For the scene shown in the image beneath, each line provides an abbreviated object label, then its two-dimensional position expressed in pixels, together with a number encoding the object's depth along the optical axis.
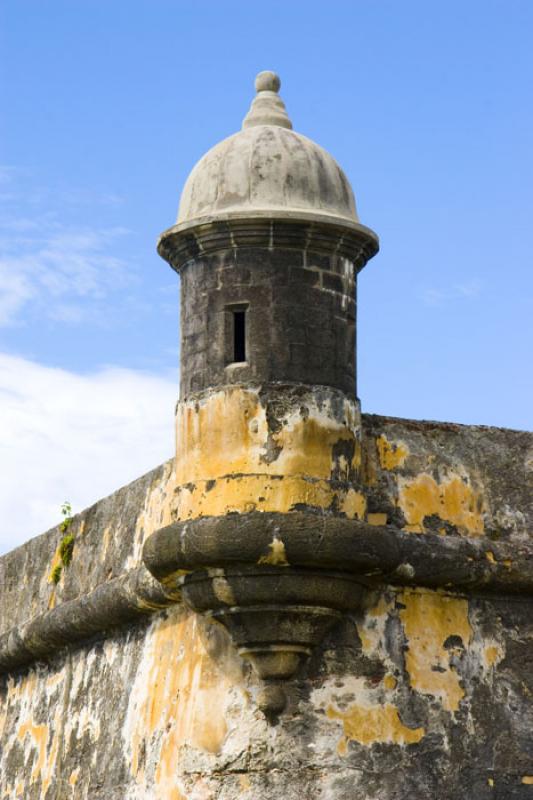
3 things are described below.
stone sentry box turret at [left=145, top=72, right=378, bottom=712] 11.26
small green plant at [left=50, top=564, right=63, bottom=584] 15.71
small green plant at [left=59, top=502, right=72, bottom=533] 15.75
